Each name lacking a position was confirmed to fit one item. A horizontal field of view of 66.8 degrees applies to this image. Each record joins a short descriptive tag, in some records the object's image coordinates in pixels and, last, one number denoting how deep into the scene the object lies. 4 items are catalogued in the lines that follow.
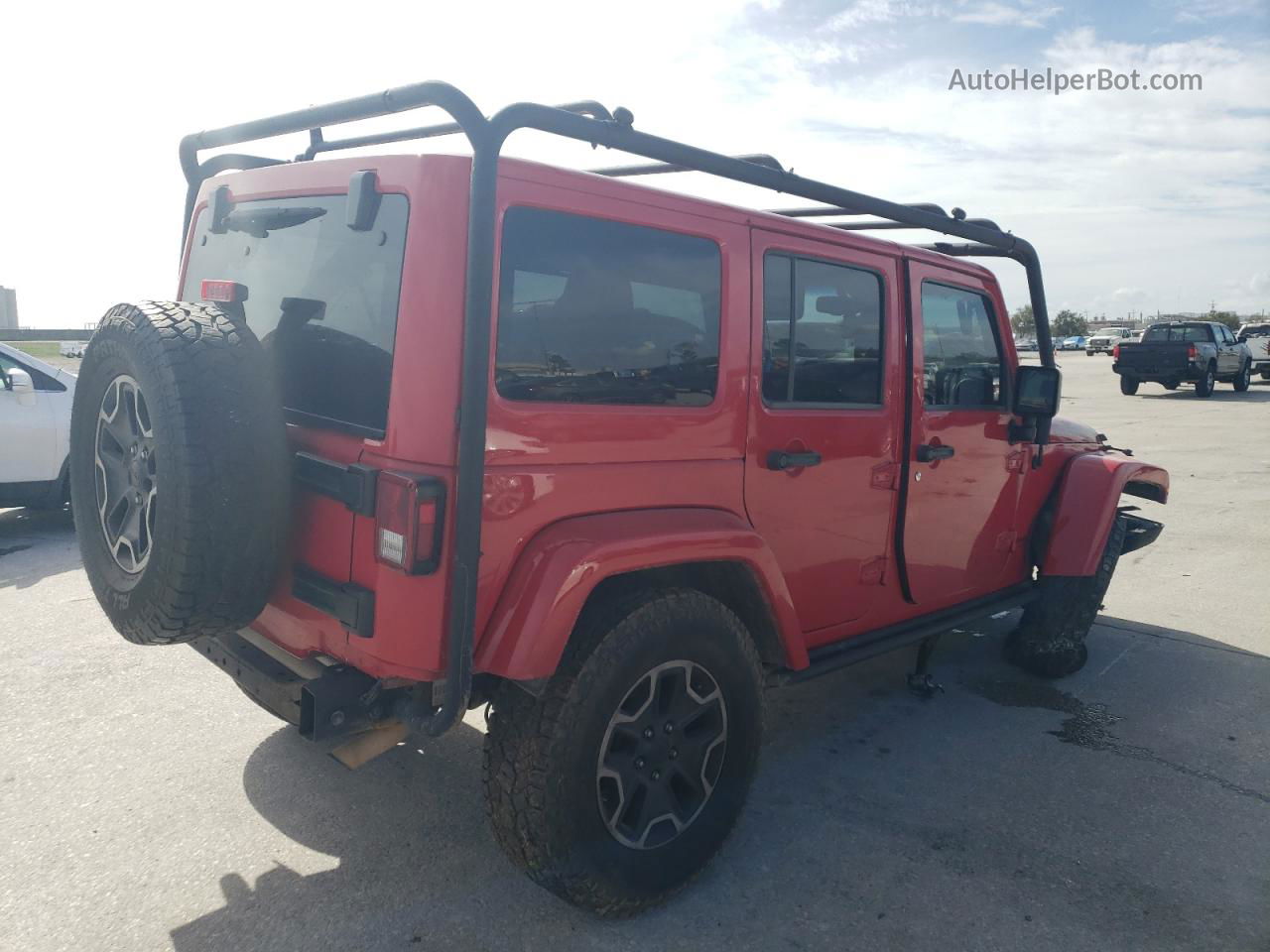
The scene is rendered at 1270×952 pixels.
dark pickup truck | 23.52
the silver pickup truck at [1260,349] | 27.61
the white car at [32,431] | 7.16
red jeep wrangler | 2.38
